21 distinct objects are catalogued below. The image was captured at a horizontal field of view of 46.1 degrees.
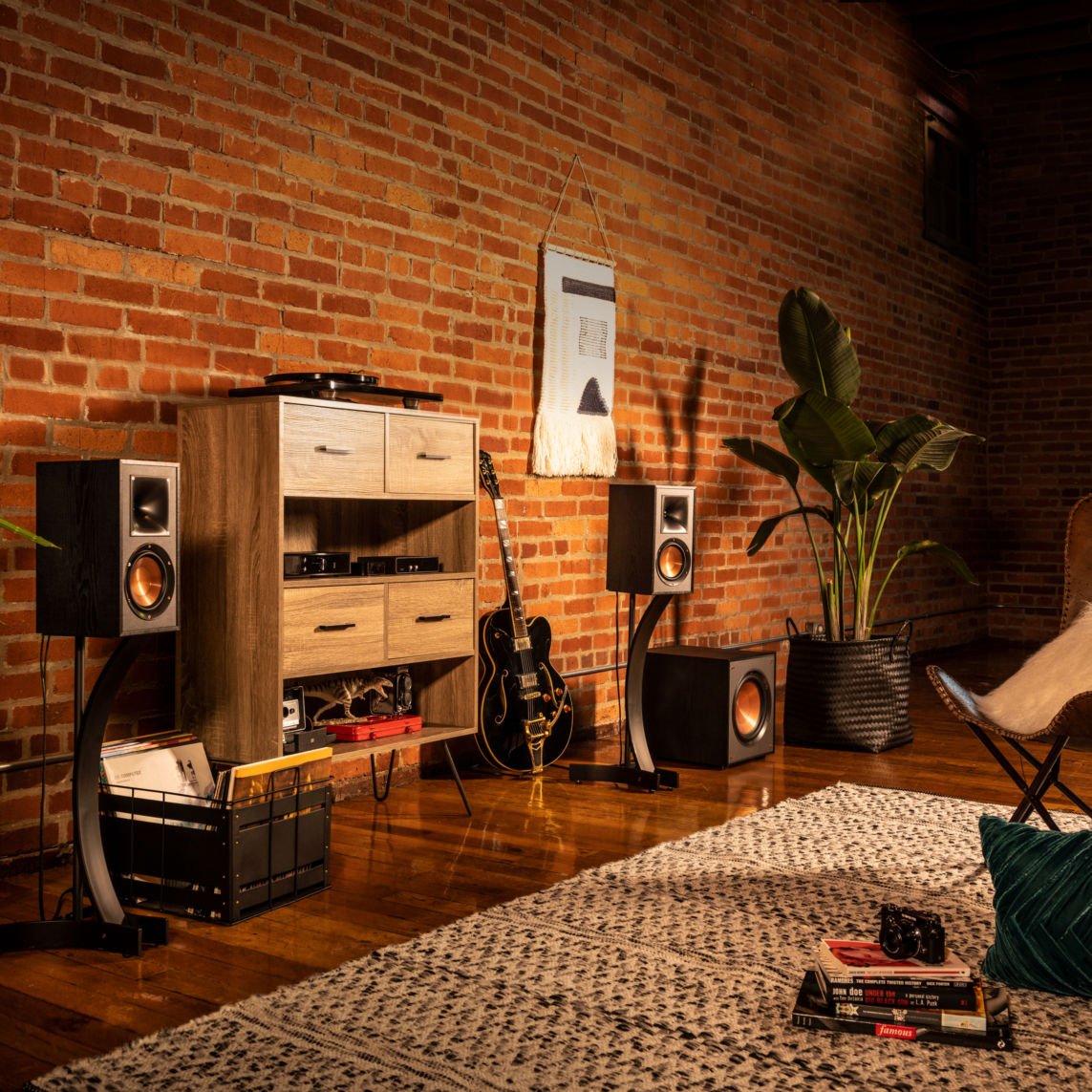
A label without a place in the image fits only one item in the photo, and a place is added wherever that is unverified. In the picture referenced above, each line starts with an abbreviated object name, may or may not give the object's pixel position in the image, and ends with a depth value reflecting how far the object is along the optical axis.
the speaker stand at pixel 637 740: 4.21
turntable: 3.30
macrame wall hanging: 4.86
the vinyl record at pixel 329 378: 3.30
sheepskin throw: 3.02
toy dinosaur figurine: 3.67
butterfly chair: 2.88
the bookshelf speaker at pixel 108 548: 2.54
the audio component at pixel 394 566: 3.49
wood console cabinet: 3.12
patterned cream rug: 2.00
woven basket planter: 4.98
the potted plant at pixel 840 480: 4.98
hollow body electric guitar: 4.28
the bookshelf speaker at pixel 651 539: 4.25
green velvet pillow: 2.31
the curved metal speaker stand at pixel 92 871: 2.57
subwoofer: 4.55
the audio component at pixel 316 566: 3.28
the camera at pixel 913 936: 2.18
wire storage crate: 2.77
